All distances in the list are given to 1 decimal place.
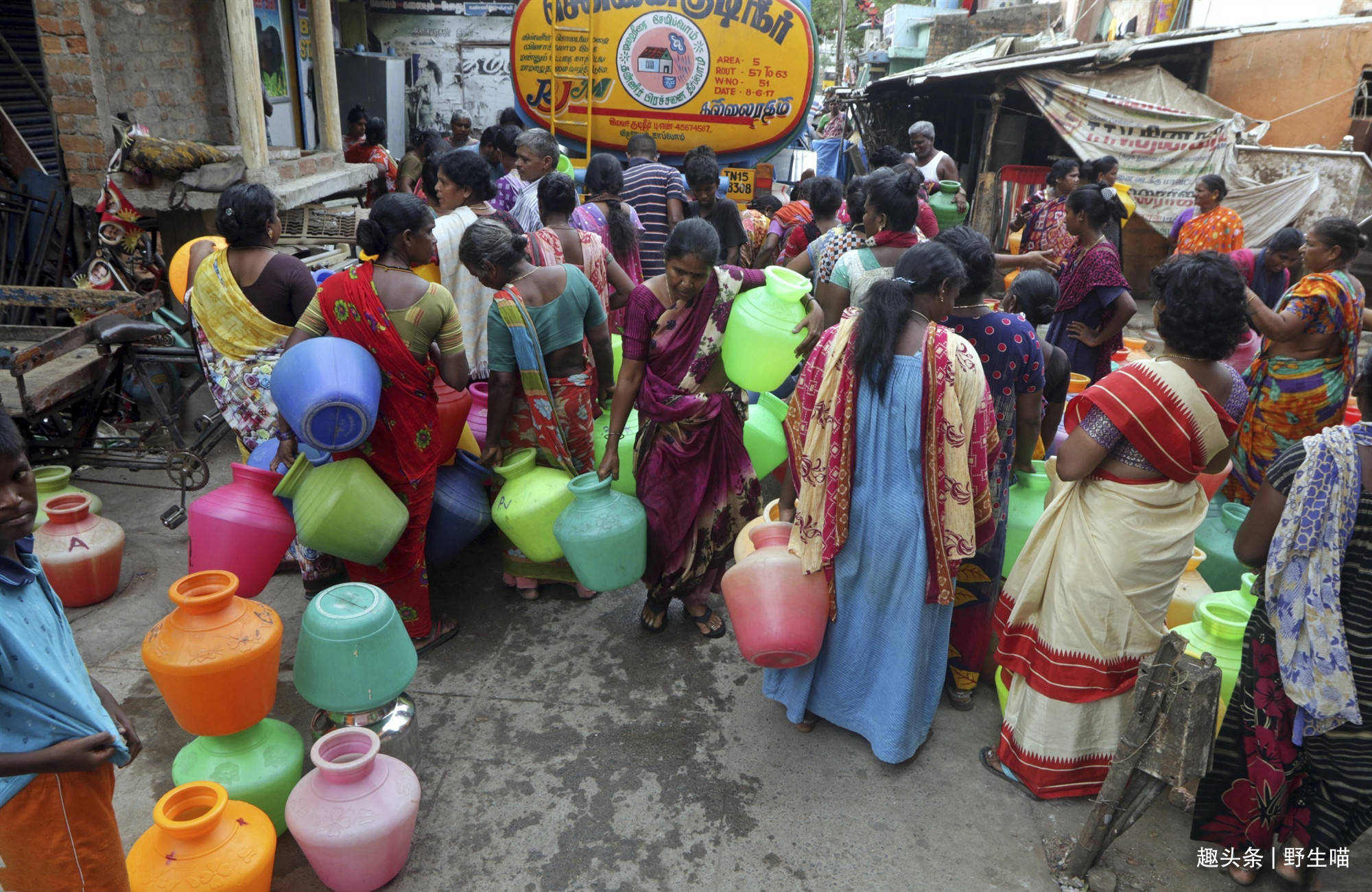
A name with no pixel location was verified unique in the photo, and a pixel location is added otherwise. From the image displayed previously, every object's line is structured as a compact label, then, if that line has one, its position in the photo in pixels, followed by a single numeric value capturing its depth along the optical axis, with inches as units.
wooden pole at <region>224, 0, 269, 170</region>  207.8
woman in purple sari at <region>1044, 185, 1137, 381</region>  172.7
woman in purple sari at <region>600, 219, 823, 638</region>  128.6
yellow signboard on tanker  290.2
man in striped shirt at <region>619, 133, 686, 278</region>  226.1
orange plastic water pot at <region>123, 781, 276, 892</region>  77.6
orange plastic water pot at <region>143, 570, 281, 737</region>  88.4
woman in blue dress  101.3
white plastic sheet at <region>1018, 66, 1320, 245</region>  353.7
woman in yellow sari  138.7
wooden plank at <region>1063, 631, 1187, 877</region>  84.9
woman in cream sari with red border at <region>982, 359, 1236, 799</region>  95.5
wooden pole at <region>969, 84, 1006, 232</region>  440.1
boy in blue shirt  60.7
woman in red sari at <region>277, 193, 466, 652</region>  120.1
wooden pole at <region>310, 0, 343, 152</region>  266.5
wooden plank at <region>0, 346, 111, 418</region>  151.4
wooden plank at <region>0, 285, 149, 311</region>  168.9
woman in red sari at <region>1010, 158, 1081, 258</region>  225.9
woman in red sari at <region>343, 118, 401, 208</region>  322.0
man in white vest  298.2
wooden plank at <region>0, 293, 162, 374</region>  142.0
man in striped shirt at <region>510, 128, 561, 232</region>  200.1
